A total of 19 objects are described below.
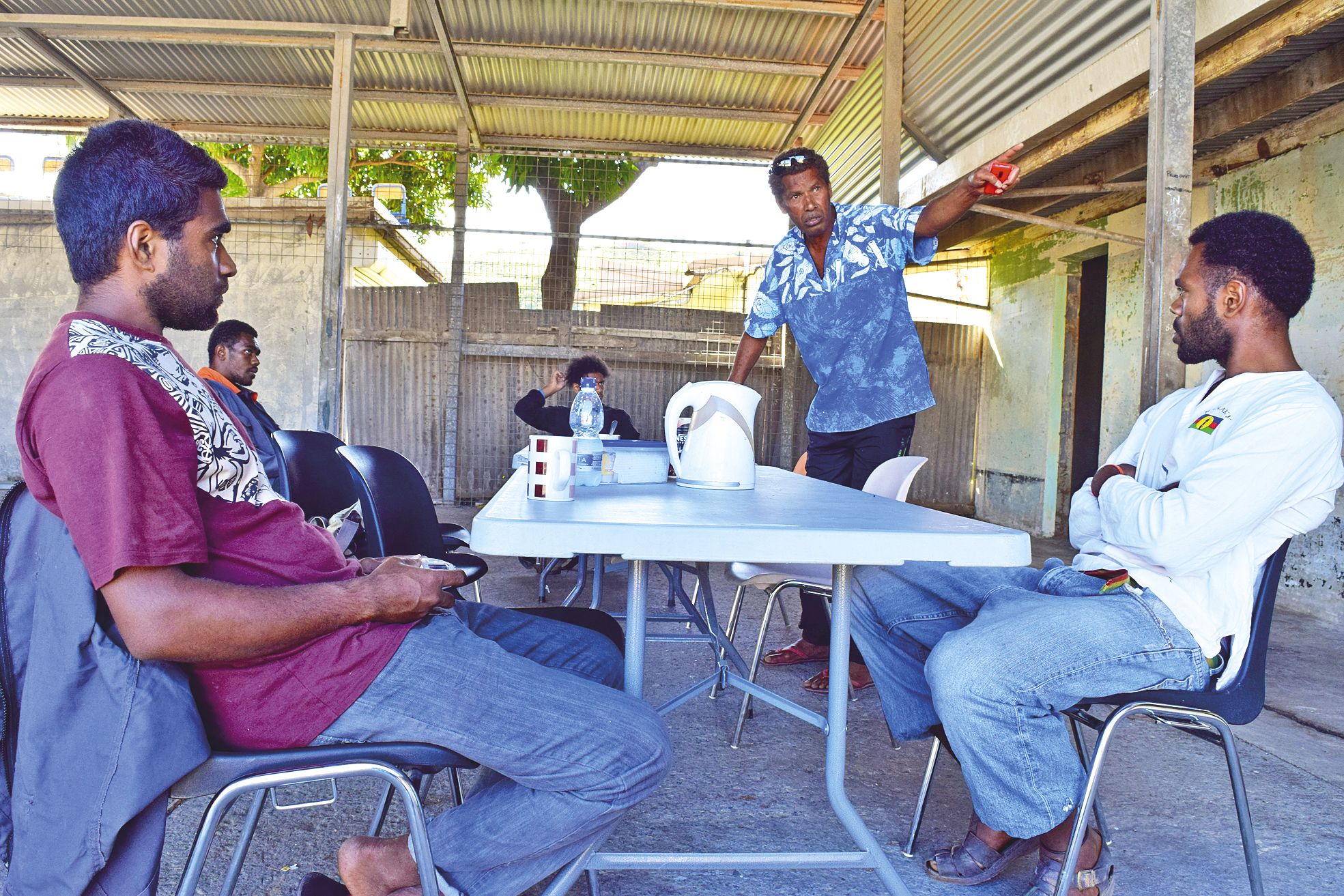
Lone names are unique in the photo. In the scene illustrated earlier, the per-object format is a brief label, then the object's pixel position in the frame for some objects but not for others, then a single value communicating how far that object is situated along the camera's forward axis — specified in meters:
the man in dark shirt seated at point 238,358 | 4.12
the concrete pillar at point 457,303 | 8.62
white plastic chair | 2.78
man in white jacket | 1.64
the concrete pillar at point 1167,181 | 2.97
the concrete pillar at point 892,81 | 6.00
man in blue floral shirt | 3.40
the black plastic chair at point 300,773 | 1.21
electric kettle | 2.00
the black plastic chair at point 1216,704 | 1.66
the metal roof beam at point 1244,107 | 4.50
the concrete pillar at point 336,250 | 6.42
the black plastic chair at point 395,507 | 2.36
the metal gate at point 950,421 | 9.20
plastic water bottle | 2.09
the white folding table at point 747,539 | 1.31
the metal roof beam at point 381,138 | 8.66
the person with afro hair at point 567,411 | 6.42
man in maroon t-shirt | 1.09
